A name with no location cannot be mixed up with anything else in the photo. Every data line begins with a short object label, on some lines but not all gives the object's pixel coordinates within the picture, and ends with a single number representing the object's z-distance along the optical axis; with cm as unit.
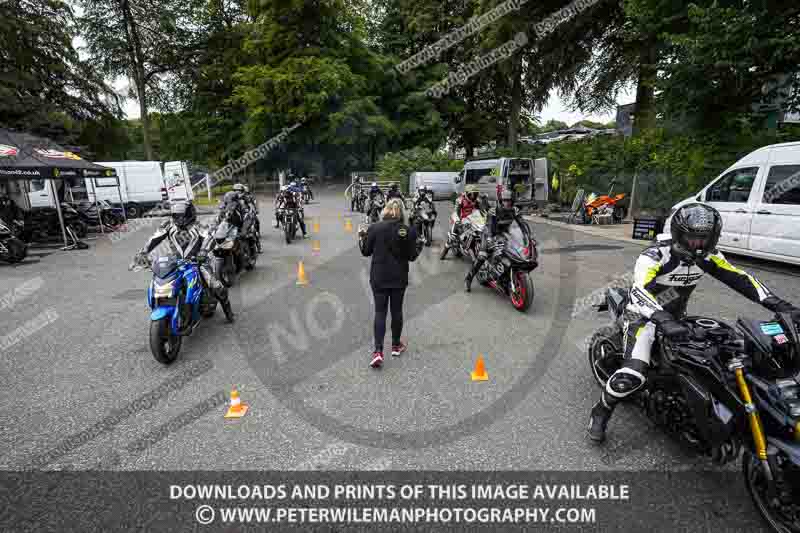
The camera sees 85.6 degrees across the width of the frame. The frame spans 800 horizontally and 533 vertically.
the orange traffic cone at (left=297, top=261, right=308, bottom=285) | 809
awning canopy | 1089
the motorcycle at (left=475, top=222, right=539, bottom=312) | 611
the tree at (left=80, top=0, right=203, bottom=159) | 2889
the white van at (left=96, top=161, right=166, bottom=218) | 1959
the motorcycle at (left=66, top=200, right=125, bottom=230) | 1516
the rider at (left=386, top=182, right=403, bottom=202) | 1242
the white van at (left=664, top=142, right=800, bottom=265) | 770
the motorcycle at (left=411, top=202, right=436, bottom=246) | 1134
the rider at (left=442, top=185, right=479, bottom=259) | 866
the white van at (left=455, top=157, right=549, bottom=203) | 1905
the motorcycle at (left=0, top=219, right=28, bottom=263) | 1003
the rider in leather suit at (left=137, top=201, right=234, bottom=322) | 530
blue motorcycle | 450
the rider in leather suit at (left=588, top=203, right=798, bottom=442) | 277
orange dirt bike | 1546
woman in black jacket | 443
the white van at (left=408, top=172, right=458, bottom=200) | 2575
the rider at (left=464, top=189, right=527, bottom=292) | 662
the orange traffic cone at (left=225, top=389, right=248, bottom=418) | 364
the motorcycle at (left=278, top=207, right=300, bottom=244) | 1245
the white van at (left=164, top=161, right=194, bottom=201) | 2094
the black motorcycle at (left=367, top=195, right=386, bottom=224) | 1619
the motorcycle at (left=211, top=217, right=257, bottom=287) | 729
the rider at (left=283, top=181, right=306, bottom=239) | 1248
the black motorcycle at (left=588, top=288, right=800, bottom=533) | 221
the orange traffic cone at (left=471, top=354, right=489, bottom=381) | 423
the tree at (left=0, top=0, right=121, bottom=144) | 1958
